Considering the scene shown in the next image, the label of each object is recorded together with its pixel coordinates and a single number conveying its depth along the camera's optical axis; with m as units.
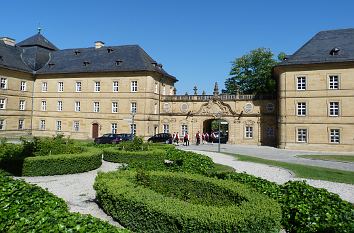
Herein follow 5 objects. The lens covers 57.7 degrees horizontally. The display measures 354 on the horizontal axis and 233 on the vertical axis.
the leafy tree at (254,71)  55.31
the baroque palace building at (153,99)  34.94
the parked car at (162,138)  38.62
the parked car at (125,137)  34.65
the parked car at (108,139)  33.99
